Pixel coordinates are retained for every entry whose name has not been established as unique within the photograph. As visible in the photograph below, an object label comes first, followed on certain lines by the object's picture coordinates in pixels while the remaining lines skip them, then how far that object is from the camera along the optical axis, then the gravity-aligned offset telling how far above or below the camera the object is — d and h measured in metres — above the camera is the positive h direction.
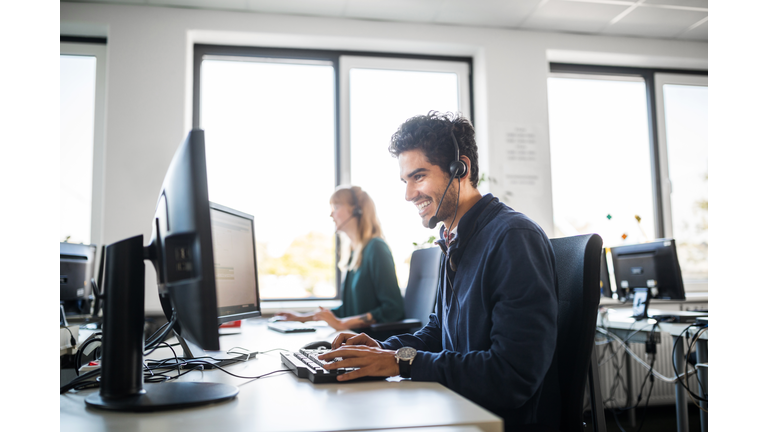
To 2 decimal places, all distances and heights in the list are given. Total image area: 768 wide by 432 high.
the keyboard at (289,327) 2.07 -0.28
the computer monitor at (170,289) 0.75 -0.04
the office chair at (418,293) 2.18 -0.16
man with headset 0.99 -0.09
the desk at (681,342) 2.12 -0.41
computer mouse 1.39 -0.24
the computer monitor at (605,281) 2.96 -0.15
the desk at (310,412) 0.73 -0.24
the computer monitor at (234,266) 1.37 -0.01
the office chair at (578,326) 1.11 -0.16
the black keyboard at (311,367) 1.00 -0.23
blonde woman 2.42 -0.05
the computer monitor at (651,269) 2.50 -0.07
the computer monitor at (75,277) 2.13 -0.05
